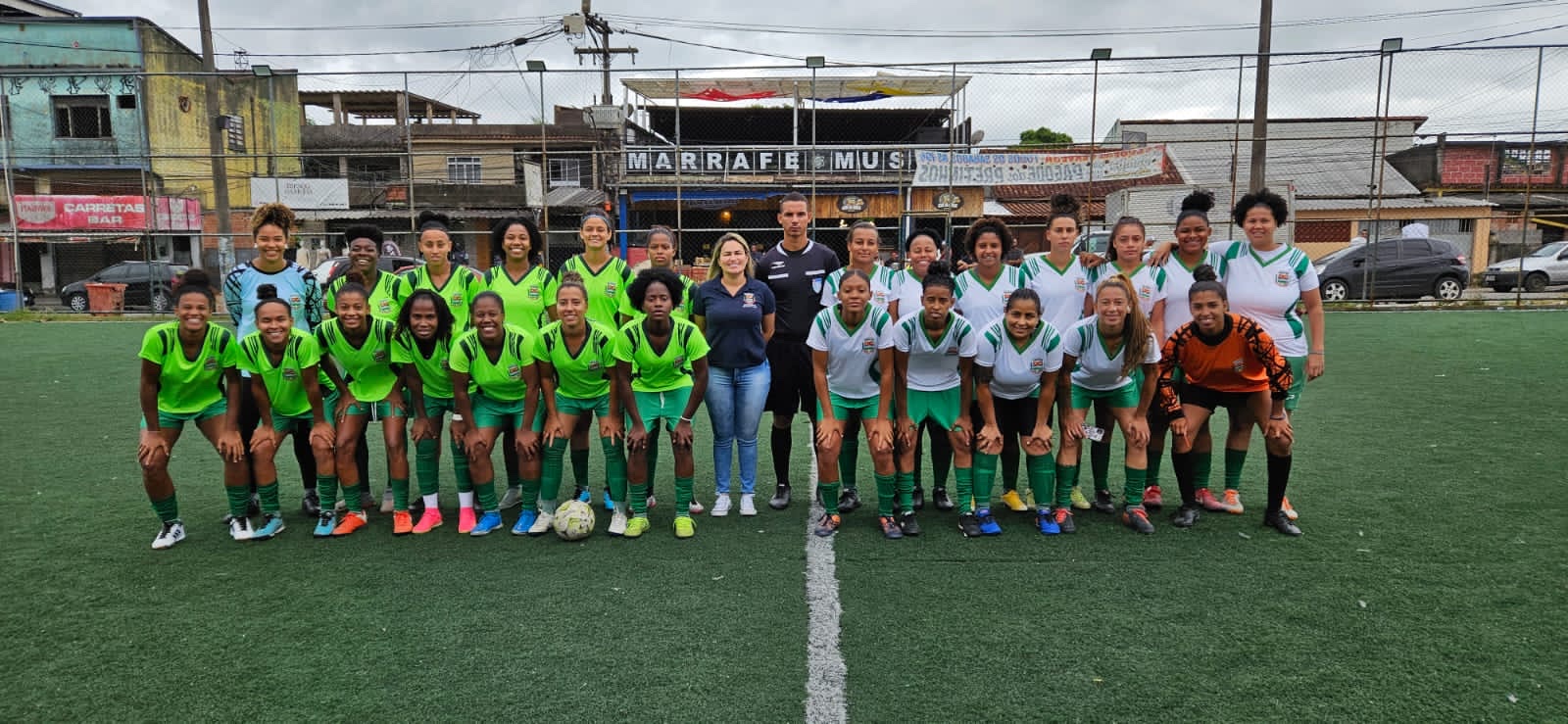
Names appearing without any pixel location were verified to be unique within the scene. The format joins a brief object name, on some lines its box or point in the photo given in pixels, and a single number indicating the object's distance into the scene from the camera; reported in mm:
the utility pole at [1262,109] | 14219
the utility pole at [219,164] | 16453
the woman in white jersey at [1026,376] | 4698
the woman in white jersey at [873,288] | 5172
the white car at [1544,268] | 20109
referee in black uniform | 5371
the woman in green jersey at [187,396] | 4531
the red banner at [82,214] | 17750
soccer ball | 4691
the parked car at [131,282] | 18578
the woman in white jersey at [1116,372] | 4656
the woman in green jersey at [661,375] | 4770
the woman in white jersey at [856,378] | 4705
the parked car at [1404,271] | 17172
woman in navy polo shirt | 5039
